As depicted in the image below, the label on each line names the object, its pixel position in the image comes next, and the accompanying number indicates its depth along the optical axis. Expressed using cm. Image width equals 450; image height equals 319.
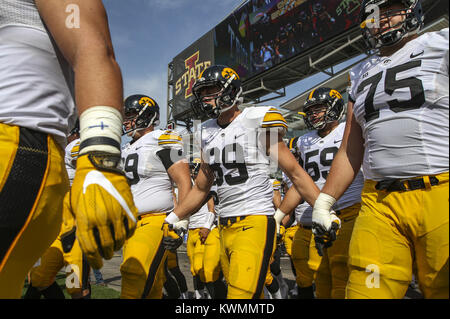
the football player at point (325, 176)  362
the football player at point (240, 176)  271
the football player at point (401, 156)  137
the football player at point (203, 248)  489
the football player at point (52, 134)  102
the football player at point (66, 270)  383
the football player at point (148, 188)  317
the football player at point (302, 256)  458
